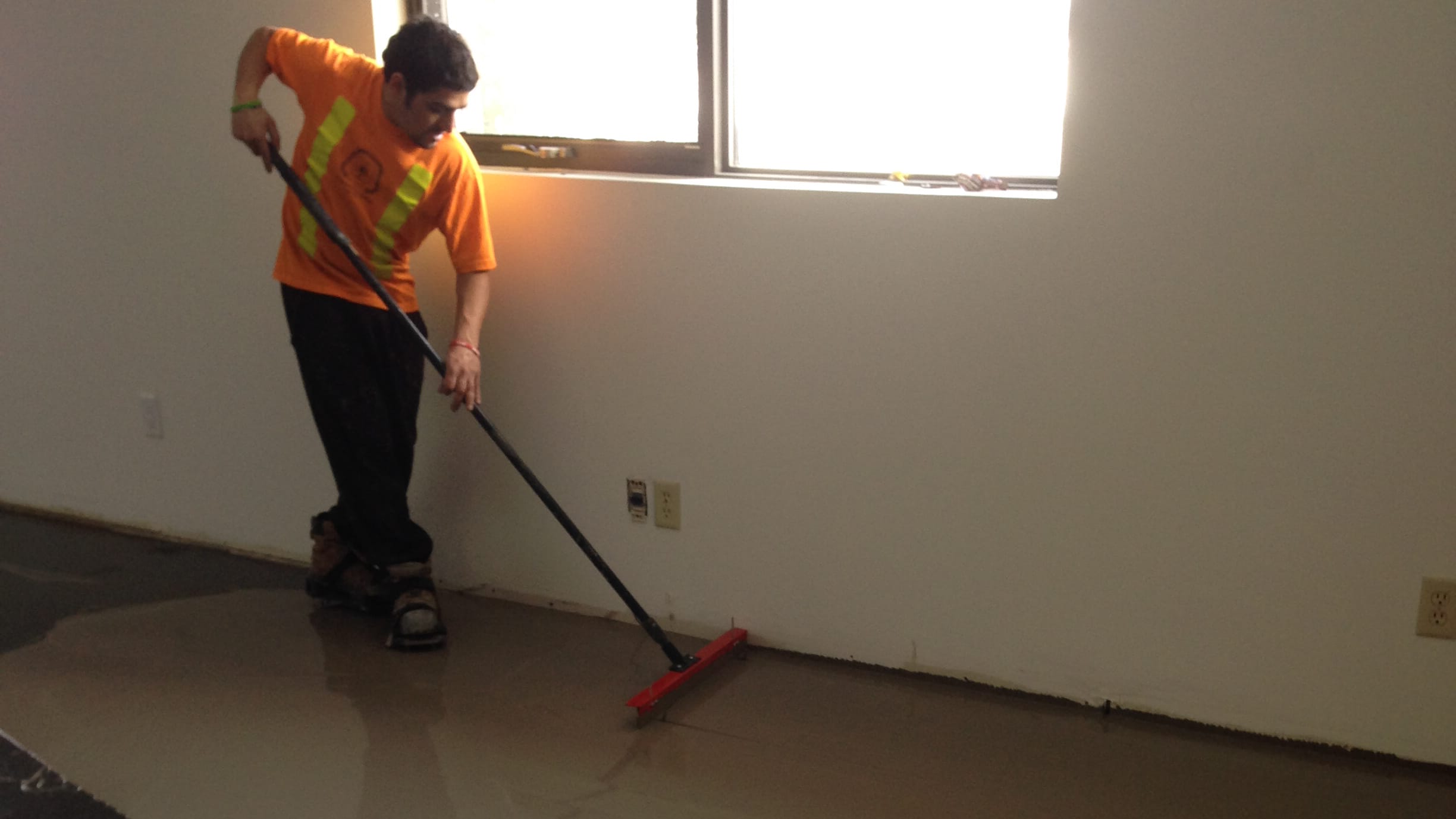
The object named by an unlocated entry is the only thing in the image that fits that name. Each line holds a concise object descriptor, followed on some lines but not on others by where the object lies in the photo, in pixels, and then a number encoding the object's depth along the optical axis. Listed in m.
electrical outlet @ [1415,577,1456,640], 1.91
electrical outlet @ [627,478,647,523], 2.55
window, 2.13
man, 2.25
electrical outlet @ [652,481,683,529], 2.51
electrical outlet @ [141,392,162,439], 3.11
